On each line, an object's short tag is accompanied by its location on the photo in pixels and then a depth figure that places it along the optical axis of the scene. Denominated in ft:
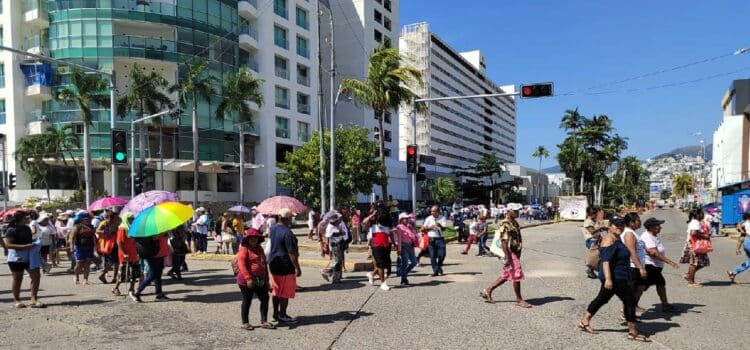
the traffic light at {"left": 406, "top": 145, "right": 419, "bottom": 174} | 61.93
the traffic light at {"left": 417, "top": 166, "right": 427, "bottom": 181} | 63.91
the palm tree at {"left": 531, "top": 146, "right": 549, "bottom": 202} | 392.68
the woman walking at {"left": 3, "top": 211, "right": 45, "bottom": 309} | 27.40
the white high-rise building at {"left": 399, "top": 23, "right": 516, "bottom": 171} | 313.94
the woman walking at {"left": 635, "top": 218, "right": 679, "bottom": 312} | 25.64
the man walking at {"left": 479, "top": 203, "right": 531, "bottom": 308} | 26.99
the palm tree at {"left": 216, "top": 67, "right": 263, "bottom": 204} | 120.88
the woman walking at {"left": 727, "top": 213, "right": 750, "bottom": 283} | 33.89
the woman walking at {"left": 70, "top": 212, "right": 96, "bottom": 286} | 36.22
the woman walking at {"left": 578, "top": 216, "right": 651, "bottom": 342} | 21.31
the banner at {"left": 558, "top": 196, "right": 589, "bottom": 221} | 149.07
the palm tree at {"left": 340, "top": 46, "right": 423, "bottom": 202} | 74.18
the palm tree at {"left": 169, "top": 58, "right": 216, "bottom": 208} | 115.20
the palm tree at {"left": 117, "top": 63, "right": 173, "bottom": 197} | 111.86
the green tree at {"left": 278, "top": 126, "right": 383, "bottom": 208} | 105.81
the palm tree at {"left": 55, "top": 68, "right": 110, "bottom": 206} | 108.78
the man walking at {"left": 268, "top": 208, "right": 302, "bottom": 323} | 23.73
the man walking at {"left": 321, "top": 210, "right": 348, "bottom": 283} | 36.01
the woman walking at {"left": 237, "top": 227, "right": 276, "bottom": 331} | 22.61
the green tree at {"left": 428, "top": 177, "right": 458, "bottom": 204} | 239.50
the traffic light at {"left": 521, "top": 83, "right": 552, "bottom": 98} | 54.44
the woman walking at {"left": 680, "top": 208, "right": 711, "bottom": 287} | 34.30
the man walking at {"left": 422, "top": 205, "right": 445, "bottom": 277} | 39.19
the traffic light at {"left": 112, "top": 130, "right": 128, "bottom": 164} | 53.01
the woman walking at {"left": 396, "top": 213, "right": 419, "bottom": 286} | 35.32
